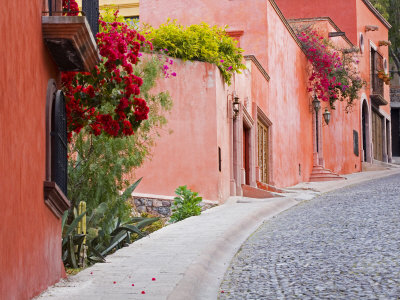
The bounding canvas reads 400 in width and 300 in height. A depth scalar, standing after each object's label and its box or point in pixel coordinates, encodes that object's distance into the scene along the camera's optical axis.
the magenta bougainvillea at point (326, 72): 29.03
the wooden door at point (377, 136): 38.72
